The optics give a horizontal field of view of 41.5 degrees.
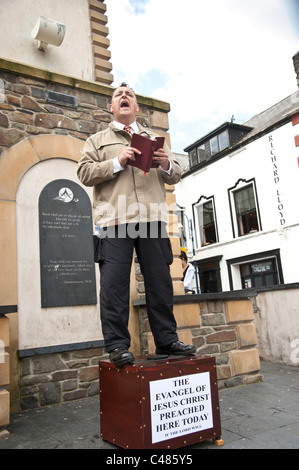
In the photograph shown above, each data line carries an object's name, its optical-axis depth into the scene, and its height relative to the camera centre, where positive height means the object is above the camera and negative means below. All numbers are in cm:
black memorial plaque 443 +81
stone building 416 +50
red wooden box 237 -58
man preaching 262 +56
